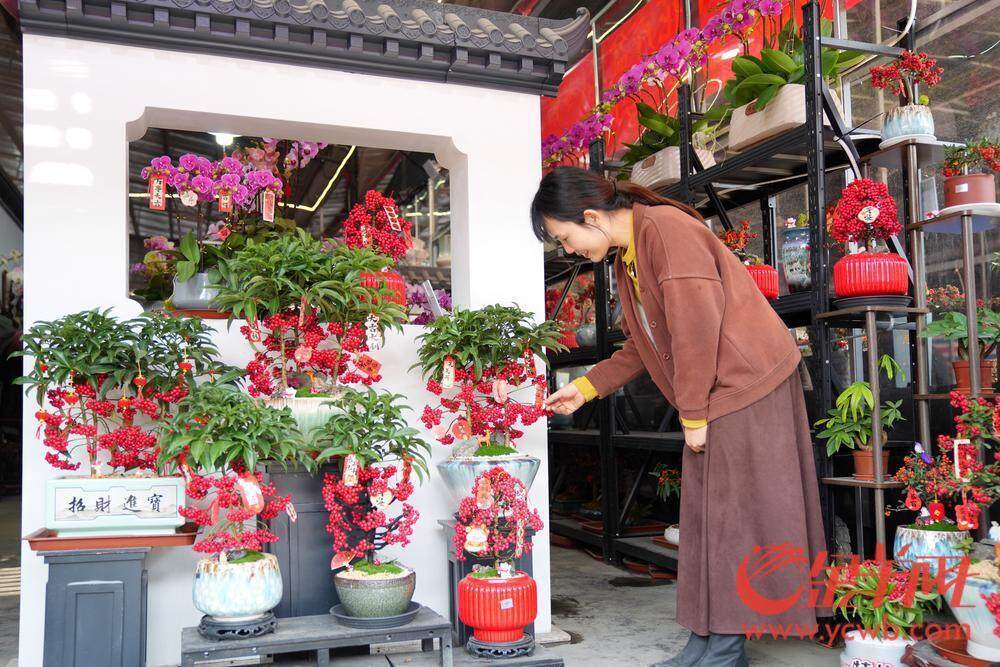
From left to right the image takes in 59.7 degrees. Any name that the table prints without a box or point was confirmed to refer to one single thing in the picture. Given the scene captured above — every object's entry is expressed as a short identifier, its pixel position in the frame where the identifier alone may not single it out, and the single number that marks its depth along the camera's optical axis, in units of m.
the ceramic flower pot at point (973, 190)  3.21
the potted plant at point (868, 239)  3.18
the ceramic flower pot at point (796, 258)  3.65
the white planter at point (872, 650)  2.64
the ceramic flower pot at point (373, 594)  2.60
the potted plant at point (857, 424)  3.19
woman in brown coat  2.50
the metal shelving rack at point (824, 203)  3.23
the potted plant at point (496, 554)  2.67
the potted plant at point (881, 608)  2.66
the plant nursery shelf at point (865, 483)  3.14
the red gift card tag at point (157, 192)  3.18
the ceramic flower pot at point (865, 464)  3.22
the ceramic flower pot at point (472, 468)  3.00
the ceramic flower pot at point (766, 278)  3.79
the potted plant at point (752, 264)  3.79
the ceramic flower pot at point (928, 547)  2.90
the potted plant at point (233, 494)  2.48
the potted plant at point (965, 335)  3.20
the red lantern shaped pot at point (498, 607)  2.66
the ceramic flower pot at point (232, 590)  2.48
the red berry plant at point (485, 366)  3.06
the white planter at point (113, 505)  2.63
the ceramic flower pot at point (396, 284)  3.29
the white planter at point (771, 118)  3.51
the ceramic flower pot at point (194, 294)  3.18
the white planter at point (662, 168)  4.61
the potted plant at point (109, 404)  2.66
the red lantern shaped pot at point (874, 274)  3.17
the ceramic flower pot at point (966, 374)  3.27
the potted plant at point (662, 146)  4.38
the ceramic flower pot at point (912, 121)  3.32
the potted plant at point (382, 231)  3.29
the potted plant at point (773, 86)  3.54
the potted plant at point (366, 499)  2.61
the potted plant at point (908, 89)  3.33
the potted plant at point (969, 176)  3.22
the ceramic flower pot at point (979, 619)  2.34
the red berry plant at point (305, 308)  2.77
